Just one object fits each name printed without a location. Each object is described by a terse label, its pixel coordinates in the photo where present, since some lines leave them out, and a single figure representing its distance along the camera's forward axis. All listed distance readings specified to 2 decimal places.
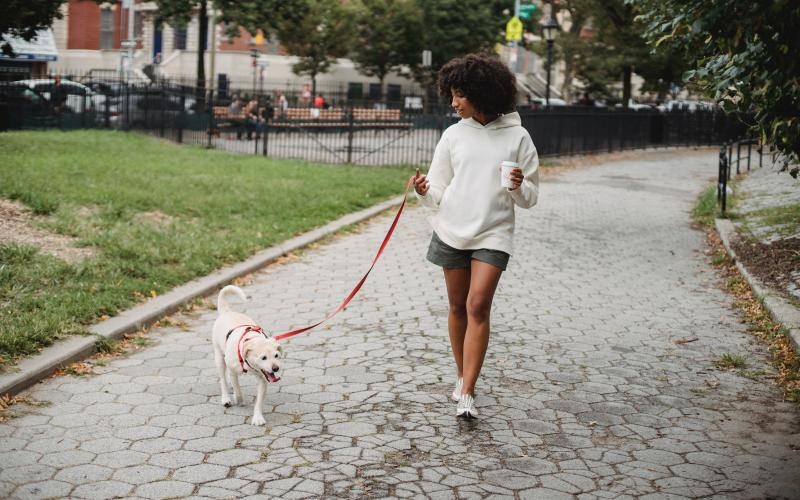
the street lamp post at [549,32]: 30.86
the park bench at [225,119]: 25.24
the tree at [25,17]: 14.67
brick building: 59.03
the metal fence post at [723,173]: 15.43
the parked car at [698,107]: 35.54
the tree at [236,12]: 28.73
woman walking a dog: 5.51
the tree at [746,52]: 4.91
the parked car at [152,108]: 25.38
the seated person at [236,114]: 25.72
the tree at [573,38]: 37.57
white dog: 5.30
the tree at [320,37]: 55.03
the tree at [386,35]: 56.00
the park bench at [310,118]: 23.65
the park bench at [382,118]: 23.70
